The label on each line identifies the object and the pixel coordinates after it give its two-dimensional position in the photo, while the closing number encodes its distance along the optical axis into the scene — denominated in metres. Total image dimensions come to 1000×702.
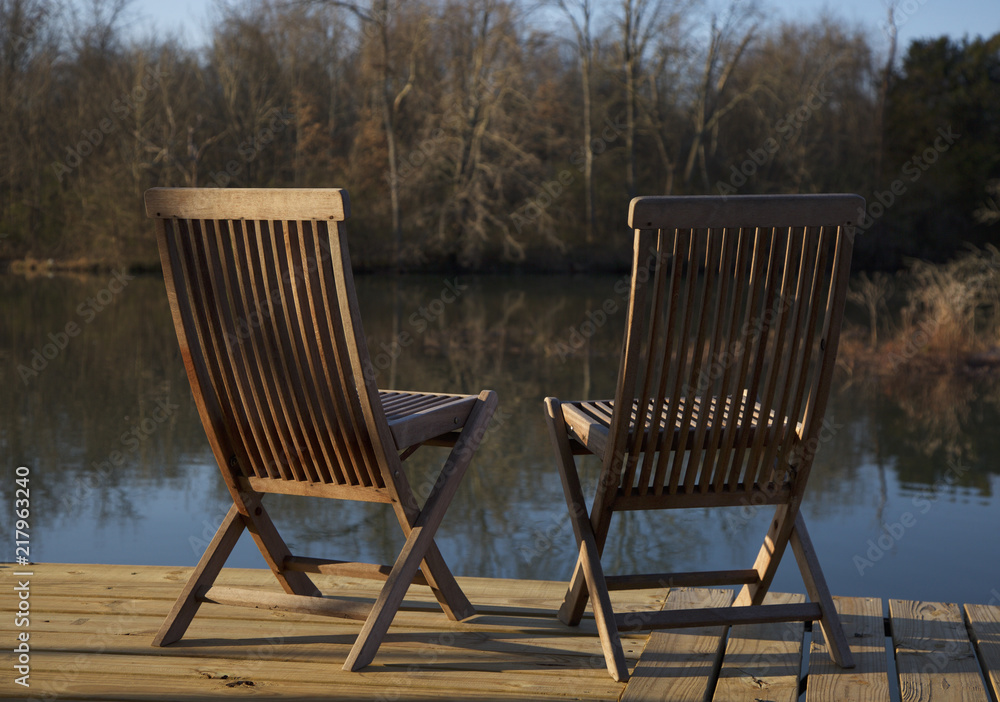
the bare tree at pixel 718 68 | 20.88
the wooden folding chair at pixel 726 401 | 1.76
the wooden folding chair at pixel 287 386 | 1.80
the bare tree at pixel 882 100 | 22.89
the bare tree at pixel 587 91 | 20.08
